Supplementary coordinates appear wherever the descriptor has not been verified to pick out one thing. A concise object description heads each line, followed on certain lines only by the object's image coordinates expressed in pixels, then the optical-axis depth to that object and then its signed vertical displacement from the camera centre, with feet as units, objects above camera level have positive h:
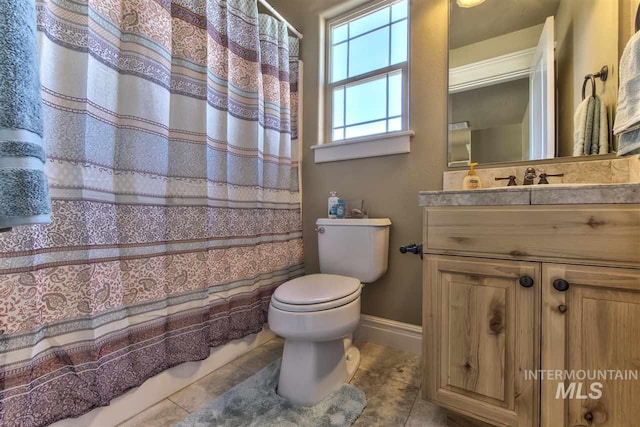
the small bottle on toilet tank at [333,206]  5.18 +0.13
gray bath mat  3.12 -2.44
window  5.27 +2.93
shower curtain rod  5.00 +3.90
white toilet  3.22 -1.44
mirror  3.54 +2.02
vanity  2.25 -0.84
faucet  3.78 +0.54
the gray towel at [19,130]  1.43 +0.45
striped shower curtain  2.55 +0.03
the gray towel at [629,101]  2.58 +1.13
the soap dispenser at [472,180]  4.02 +0.50
